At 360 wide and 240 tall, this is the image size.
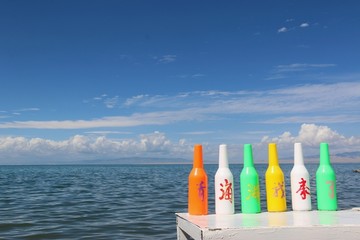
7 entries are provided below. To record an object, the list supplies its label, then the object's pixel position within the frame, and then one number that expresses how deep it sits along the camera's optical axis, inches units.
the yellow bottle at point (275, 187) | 138.7
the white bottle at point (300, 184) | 138.8
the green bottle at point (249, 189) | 135.6
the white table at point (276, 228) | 99.0
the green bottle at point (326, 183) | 138.6
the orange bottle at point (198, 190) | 132.0
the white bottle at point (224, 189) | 133.3
